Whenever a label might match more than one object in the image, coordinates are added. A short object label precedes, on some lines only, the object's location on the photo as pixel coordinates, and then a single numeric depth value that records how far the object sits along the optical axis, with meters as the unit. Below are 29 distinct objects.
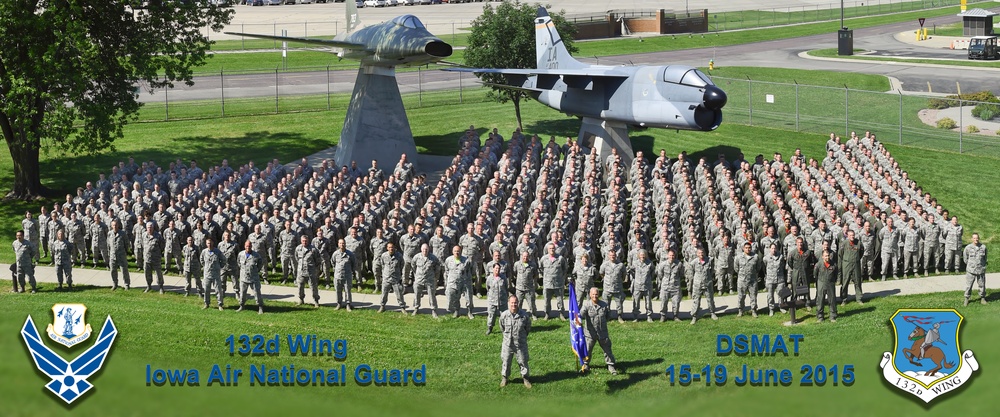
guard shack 58.88
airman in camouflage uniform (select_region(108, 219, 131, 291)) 23.17
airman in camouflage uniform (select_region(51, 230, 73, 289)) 23.33
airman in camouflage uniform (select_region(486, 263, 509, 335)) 19.73
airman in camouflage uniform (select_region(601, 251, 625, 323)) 20.58
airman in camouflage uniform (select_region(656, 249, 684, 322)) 20.95
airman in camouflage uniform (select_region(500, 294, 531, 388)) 16.95
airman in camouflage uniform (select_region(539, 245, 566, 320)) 20.98
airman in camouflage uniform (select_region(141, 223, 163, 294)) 23.06
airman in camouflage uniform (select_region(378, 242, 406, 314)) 21.41
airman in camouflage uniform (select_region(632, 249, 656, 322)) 20.92
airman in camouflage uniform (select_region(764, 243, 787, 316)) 21.25
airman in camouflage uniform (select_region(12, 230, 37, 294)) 23.12
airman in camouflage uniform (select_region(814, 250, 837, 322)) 20.55
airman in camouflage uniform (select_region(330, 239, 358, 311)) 21.48
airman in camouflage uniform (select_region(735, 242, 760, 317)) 21.23
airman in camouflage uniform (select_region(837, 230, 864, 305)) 21.80
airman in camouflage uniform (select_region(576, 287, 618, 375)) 17.55
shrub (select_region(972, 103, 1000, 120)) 39.19
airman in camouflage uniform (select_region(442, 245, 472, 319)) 20.94
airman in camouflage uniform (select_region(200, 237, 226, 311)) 21.67
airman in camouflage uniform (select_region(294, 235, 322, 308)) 22.00
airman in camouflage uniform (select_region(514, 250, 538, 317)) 20.83
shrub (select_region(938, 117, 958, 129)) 38.44
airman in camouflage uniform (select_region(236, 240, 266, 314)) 21.30
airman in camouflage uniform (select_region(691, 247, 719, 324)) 20.89
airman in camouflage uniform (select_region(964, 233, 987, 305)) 21.20
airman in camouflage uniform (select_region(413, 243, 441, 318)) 21.27
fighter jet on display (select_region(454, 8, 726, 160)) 30.31
